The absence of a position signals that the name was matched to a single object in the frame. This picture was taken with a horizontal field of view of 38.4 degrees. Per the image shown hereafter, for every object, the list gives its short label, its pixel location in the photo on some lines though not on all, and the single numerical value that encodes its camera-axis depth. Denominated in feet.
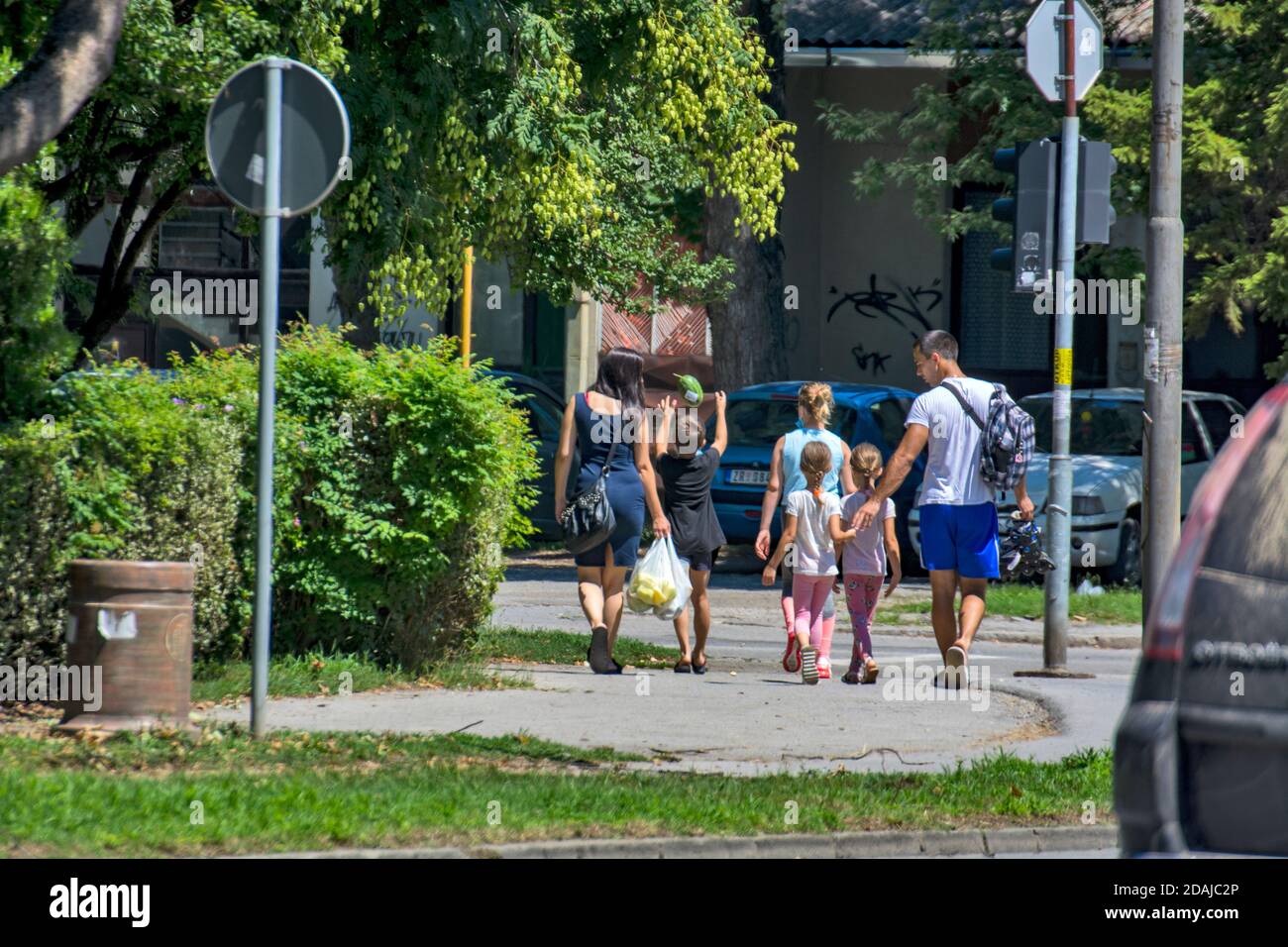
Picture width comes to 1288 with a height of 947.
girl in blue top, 37.45
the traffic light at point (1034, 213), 37.81
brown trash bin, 25.73
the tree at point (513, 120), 39.63
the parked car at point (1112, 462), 55.83
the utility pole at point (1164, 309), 36.86
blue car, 58.44
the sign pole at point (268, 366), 25.68
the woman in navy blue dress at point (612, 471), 36.35
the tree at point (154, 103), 33.42
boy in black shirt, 38.73
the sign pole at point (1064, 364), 37.47
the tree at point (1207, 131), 58.95
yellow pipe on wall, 76.18
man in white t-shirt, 34.47
